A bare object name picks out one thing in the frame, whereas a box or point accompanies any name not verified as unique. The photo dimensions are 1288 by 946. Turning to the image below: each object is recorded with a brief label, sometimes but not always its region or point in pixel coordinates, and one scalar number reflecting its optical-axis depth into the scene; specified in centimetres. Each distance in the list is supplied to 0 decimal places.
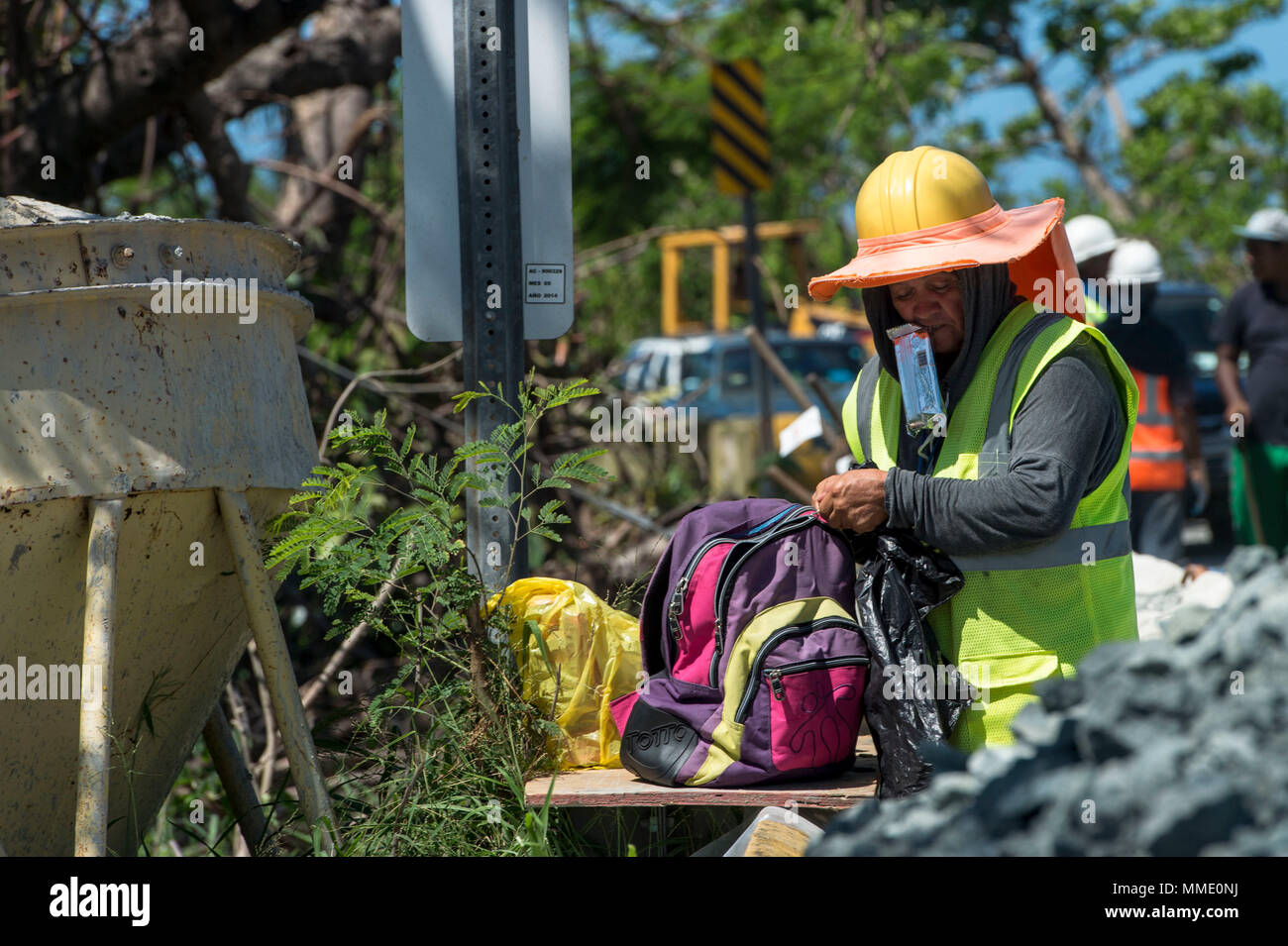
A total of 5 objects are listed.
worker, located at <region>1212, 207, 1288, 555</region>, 554
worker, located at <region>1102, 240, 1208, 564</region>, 541
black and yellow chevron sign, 822
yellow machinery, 1672
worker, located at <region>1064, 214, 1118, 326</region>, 533
